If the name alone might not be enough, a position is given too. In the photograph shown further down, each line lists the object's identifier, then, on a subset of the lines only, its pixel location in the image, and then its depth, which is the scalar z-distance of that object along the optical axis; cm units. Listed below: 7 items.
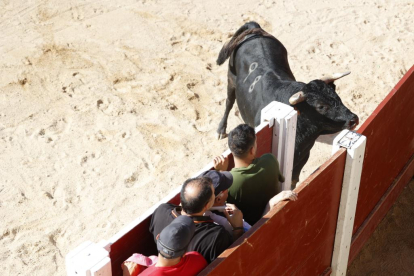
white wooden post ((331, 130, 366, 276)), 623
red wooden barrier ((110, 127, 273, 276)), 504
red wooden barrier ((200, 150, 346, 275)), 510
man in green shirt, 589
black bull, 878
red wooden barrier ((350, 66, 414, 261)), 724
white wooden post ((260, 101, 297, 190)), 653
